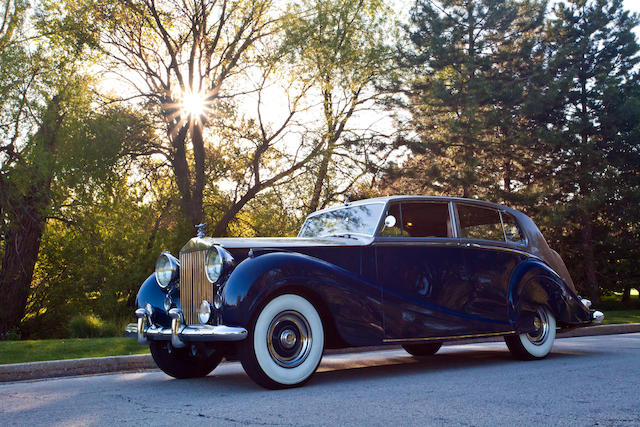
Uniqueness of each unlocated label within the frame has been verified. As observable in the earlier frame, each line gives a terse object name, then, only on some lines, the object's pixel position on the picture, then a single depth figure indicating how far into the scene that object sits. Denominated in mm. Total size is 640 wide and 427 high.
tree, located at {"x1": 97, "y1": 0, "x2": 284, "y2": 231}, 19469
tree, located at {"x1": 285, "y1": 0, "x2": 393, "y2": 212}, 19844
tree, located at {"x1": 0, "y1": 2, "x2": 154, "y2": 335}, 16141
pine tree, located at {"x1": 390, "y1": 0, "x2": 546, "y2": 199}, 24312
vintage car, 5184
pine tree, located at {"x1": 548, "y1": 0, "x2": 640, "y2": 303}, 27422
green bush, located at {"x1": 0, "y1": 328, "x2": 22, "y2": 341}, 16734
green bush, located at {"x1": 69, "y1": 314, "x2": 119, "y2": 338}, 14234
